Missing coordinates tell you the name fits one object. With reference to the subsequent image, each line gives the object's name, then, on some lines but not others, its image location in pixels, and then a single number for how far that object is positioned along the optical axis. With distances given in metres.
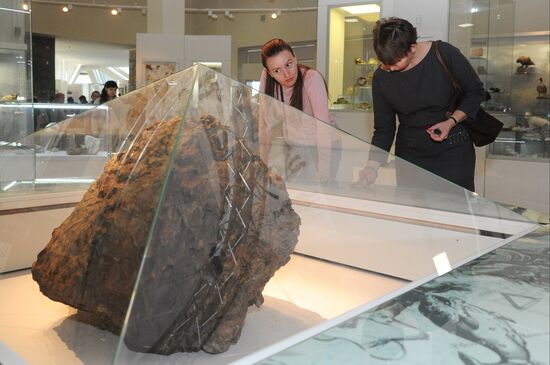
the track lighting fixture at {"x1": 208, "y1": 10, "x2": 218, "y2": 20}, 11.91
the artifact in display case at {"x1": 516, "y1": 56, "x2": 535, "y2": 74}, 4.29
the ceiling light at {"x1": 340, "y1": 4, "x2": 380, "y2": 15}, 5.79
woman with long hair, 2.13
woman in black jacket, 1.83
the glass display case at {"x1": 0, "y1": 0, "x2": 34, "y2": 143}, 4.10
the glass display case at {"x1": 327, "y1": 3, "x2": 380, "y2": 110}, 5.93
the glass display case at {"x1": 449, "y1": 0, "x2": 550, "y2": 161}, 4.20
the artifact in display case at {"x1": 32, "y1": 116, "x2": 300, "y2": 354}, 0.75
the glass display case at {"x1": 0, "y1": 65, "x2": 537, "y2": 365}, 0.78
